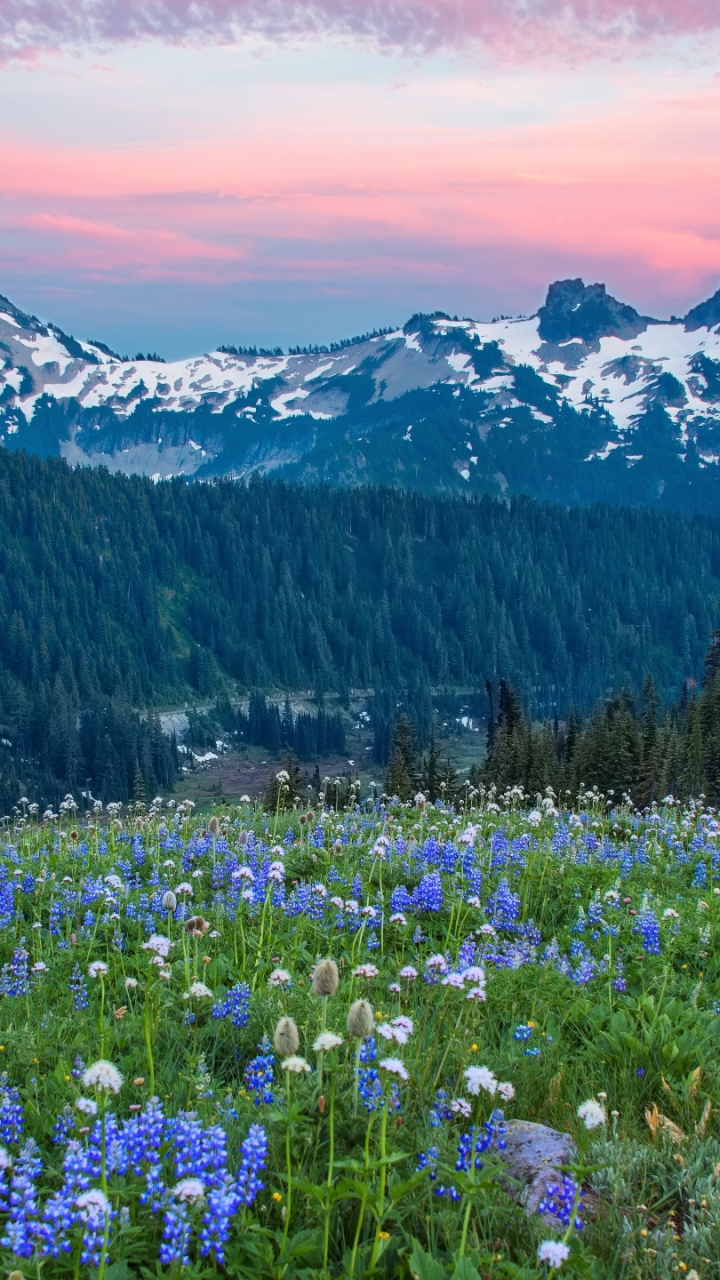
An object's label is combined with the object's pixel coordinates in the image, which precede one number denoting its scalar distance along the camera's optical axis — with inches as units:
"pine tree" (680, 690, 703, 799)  2630.4
